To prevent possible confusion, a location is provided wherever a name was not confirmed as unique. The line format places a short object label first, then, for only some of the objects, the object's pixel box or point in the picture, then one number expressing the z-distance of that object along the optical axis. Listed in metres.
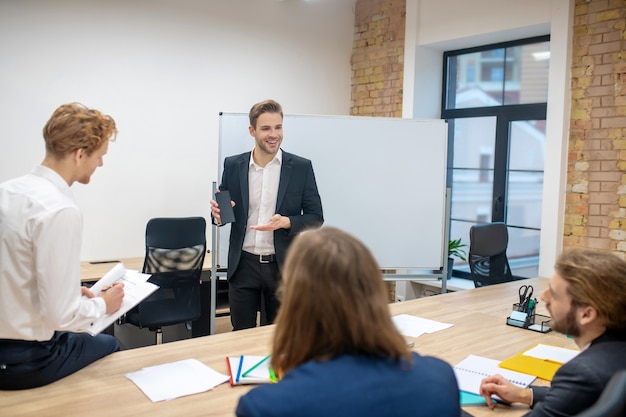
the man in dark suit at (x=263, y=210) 3.06
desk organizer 2.63
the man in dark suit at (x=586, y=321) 1.43
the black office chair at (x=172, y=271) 3.59
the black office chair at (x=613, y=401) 1.01
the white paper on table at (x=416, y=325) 2.50
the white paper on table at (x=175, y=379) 1.77
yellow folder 2.04
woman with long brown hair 0.94
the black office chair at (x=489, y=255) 3.87
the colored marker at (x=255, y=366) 1.90
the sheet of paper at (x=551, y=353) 2.20
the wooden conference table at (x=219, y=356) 1.66
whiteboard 4.21
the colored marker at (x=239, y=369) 1.87
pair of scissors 2.75
